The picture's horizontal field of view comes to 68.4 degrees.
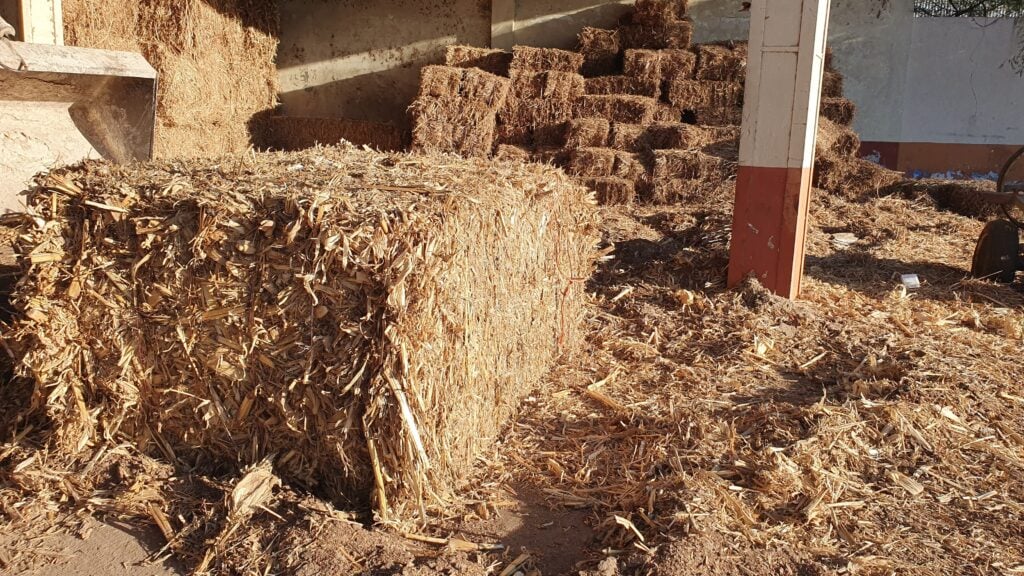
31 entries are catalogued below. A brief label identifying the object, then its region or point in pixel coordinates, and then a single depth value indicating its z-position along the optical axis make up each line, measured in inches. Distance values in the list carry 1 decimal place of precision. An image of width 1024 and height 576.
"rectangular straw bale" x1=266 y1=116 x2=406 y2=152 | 459.8
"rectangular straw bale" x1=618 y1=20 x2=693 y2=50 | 440.5
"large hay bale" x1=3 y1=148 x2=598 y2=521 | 126.4
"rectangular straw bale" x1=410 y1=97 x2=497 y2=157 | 386.0
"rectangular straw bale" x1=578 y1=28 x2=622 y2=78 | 448.8
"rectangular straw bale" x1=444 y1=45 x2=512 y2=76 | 438.9
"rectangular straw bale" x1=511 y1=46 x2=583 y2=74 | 422.3
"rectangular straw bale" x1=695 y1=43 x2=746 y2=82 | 424.5
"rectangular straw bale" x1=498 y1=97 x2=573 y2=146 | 409.1
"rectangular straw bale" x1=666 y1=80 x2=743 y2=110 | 417.7
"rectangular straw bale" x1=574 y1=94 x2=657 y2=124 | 406.6
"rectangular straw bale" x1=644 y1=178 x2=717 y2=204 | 378.0
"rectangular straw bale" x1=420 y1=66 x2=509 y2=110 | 391.9
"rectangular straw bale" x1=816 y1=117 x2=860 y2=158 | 403.5
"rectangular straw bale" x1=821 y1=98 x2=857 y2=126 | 429.7
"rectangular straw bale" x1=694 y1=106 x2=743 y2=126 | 417.7
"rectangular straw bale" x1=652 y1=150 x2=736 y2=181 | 375.6
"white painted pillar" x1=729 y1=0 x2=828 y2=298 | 247.6
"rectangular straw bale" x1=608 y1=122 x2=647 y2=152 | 395.9
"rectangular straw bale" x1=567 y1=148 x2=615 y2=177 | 379.2
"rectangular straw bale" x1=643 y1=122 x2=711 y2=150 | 390.0
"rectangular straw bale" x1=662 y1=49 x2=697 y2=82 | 422.9
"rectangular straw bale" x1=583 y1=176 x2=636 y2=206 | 373.7
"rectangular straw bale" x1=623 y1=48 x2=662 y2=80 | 420.2
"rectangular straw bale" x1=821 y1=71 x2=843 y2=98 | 447.8
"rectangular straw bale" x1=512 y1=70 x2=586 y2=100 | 410.6
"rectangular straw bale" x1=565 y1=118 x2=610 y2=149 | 391.9
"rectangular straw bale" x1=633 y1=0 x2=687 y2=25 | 441.1
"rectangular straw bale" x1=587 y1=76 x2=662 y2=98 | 422.6
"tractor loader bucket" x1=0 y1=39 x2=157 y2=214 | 197.0
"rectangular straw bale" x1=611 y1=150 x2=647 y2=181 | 381.1
